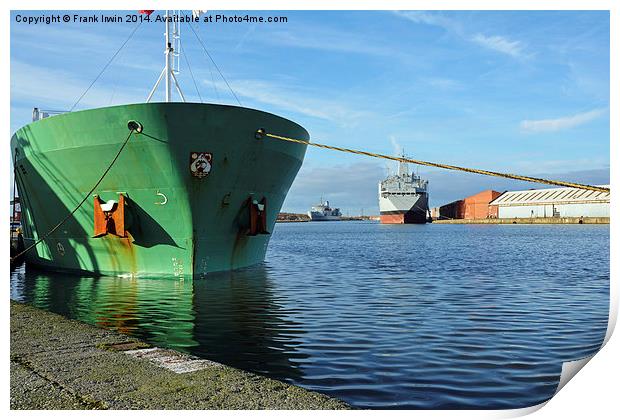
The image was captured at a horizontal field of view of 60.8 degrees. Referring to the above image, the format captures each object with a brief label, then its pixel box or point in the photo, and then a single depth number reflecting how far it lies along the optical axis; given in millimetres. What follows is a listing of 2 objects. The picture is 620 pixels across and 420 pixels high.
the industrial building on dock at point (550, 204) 78688
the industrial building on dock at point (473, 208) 97500
